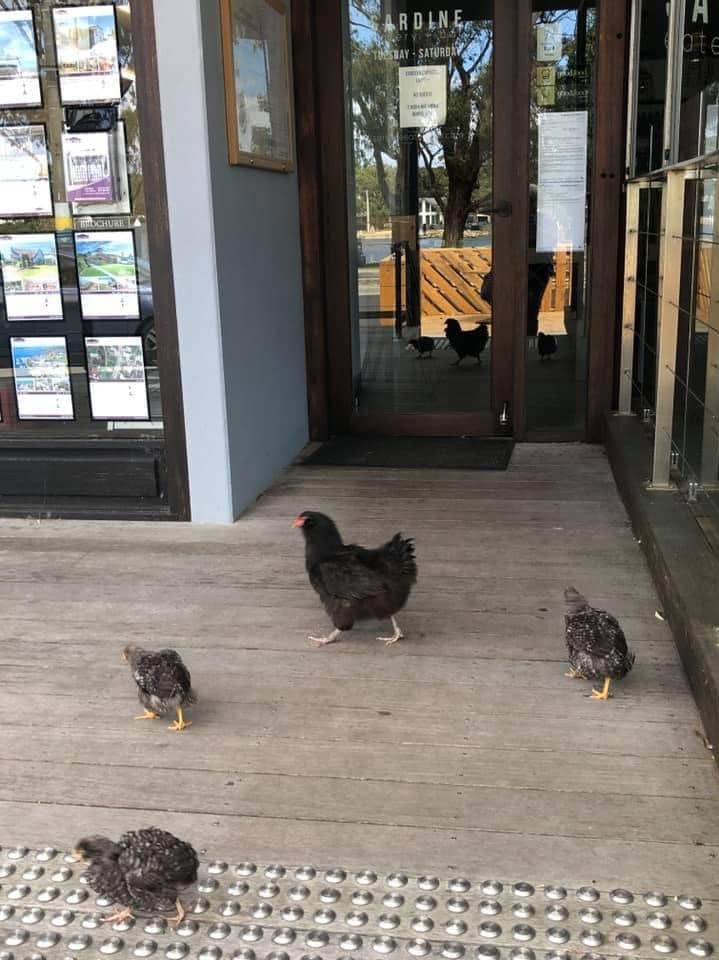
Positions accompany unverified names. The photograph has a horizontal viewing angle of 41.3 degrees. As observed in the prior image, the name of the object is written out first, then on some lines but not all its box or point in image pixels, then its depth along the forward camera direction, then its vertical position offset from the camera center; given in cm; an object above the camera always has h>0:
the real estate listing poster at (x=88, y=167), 452 +38
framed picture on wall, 455 +81
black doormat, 566 -128
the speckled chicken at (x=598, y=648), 289 -122
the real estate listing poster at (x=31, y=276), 473 -12
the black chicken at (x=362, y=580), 326 -113
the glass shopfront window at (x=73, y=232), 446 +8
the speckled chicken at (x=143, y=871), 200 -128
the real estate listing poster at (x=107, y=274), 462 -12
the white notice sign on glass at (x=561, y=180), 570 +32
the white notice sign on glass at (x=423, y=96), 588 +87
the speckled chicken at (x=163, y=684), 280 -124
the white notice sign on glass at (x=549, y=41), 559 +111
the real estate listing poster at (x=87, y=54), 441 +89
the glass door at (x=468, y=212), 569 +16
